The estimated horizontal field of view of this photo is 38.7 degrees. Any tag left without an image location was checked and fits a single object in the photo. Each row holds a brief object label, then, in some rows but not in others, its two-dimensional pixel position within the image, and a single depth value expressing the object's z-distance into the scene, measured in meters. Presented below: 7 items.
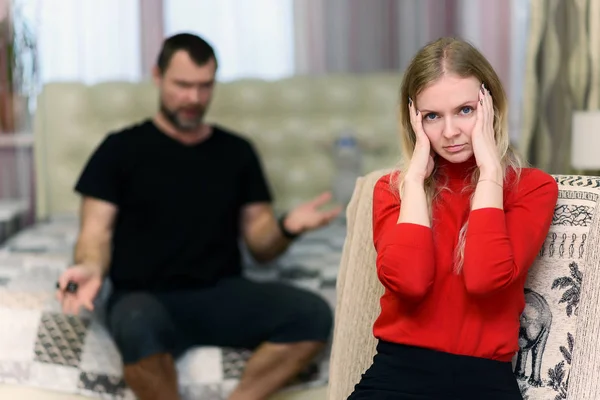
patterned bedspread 2.27
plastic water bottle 3.88
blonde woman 1.40
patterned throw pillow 1.51
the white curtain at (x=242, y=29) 3.90
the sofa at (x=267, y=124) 3.88
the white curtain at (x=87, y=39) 3.79
